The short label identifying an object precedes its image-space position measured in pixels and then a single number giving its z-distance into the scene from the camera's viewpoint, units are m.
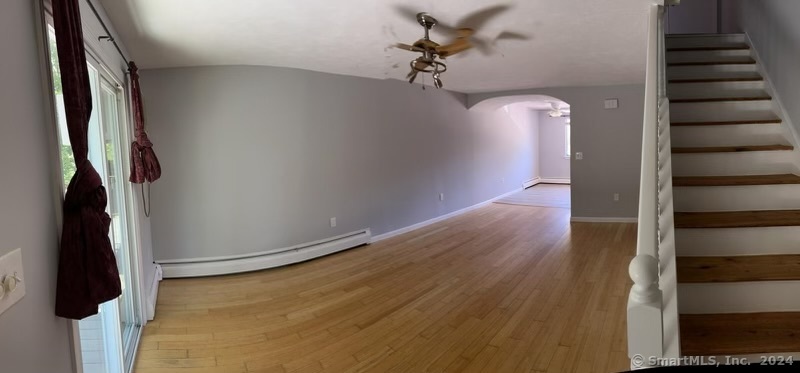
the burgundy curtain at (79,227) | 1.17
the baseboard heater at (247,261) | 4.01
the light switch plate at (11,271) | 0.87
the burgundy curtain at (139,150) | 2.98
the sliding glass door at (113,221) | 1.94
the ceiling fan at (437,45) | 2.88
